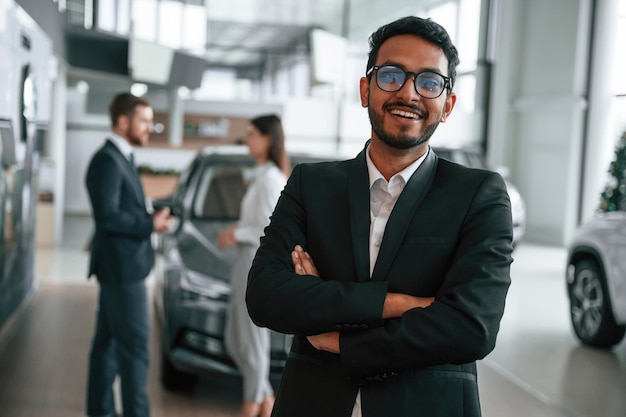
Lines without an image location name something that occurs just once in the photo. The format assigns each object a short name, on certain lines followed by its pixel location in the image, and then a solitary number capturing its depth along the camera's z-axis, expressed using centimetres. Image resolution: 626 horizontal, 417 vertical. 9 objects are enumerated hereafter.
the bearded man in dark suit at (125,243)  394
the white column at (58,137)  1252
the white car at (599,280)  627
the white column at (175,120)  1652
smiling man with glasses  170
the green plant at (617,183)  847
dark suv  464
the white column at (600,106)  1508
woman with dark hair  418
